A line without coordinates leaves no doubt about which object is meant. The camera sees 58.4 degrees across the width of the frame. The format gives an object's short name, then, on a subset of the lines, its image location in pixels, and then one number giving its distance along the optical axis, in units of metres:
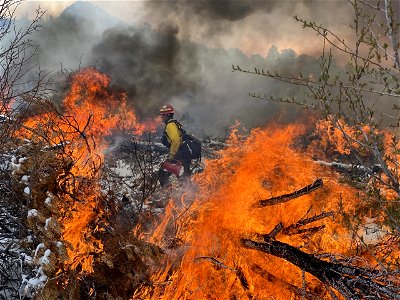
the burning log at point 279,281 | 4.13
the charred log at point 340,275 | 3.06
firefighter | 8.36
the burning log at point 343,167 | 12.20
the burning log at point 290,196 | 4.43
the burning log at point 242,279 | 4.64
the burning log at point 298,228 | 4.63
